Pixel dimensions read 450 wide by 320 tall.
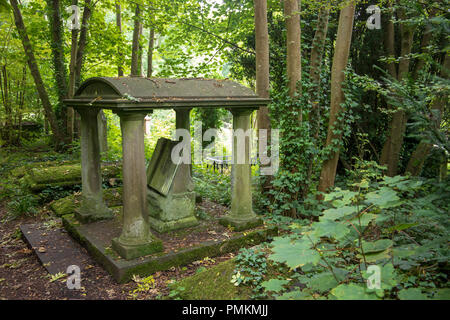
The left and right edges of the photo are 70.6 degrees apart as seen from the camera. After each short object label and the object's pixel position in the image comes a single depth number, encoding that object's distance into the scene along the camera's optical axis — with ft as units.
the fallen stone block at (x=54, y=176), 25.63
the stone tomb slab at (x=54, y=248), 16.07
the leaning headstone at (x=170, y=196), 18.46
